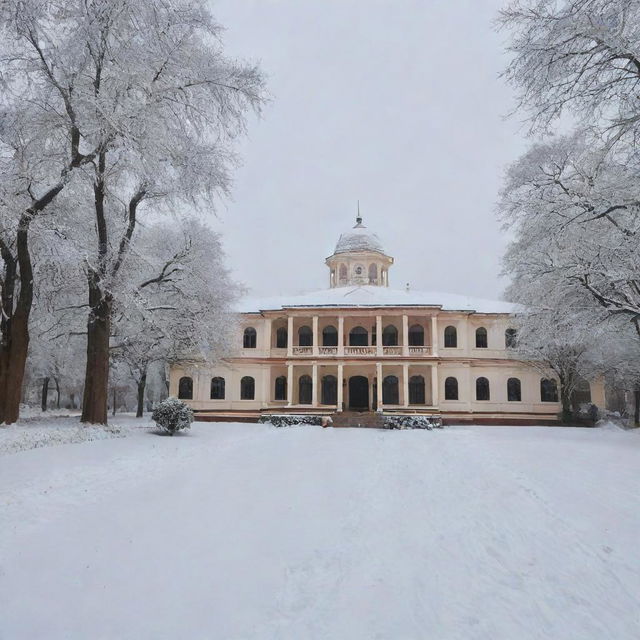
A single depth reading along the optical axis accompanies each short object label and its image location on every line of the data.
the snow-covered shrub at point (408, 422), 23.92
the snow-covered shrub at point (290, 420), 25.81
